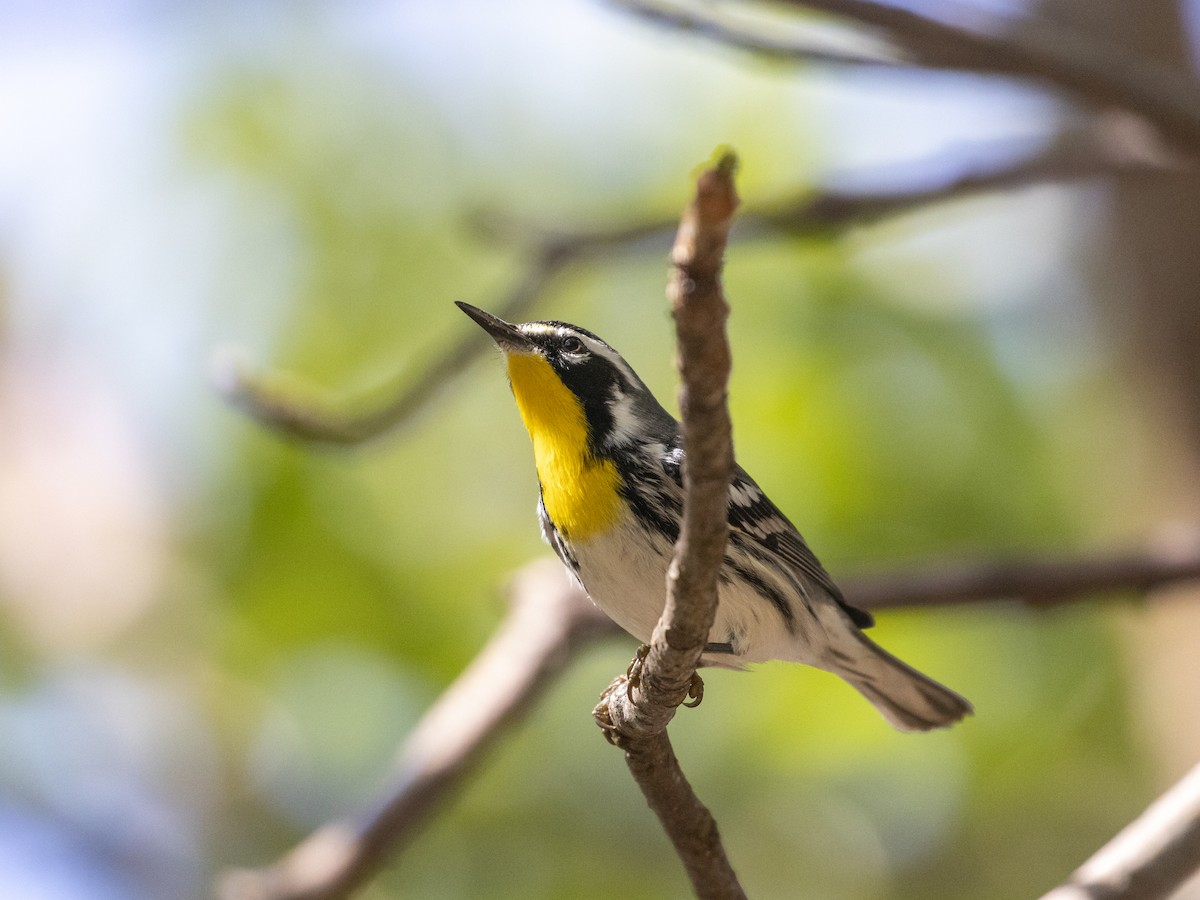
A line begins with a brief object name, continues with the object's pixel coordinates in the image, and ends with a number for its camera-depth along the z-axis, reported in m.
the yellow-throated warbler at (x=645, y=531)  7.08
